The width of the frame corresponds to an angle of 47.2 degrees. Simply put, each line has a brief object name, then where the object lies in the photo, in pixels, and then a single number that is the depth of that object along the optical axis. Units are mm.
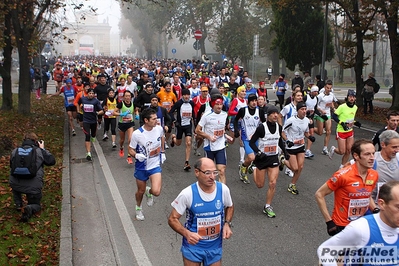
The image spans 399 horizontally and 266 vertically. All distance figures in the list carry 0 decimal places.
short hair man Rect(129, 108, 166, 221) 7195
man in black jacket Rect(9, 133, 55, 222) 7070
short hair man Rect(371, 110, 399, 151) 6785
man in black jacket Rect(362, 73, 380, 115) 19484
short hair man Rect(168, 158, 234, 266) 4293
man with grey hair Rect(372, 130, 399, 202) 5039
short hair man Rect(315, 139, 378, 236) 4555
